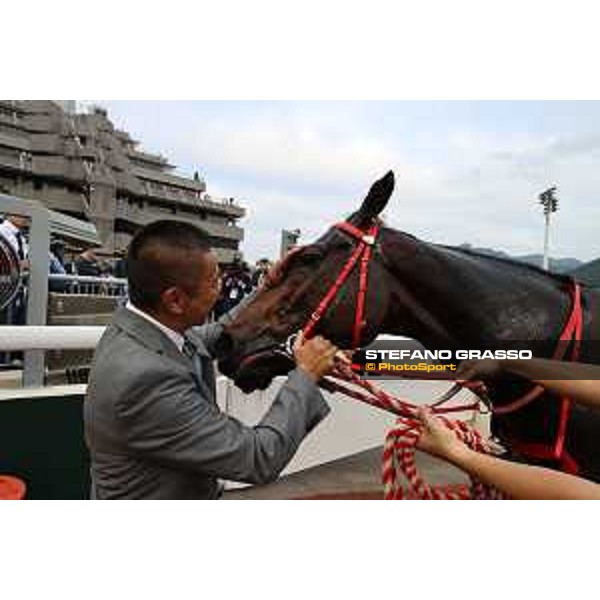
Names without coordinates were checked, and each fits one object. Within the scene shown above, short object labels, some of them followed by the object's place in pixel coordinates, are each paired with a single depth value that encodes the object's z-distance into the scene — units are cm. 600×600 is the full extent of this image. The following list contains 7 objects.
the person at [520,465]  148
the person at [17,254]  274
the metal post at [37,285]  280
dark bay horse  203
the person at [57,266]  363
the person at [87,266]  540
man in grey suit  147
